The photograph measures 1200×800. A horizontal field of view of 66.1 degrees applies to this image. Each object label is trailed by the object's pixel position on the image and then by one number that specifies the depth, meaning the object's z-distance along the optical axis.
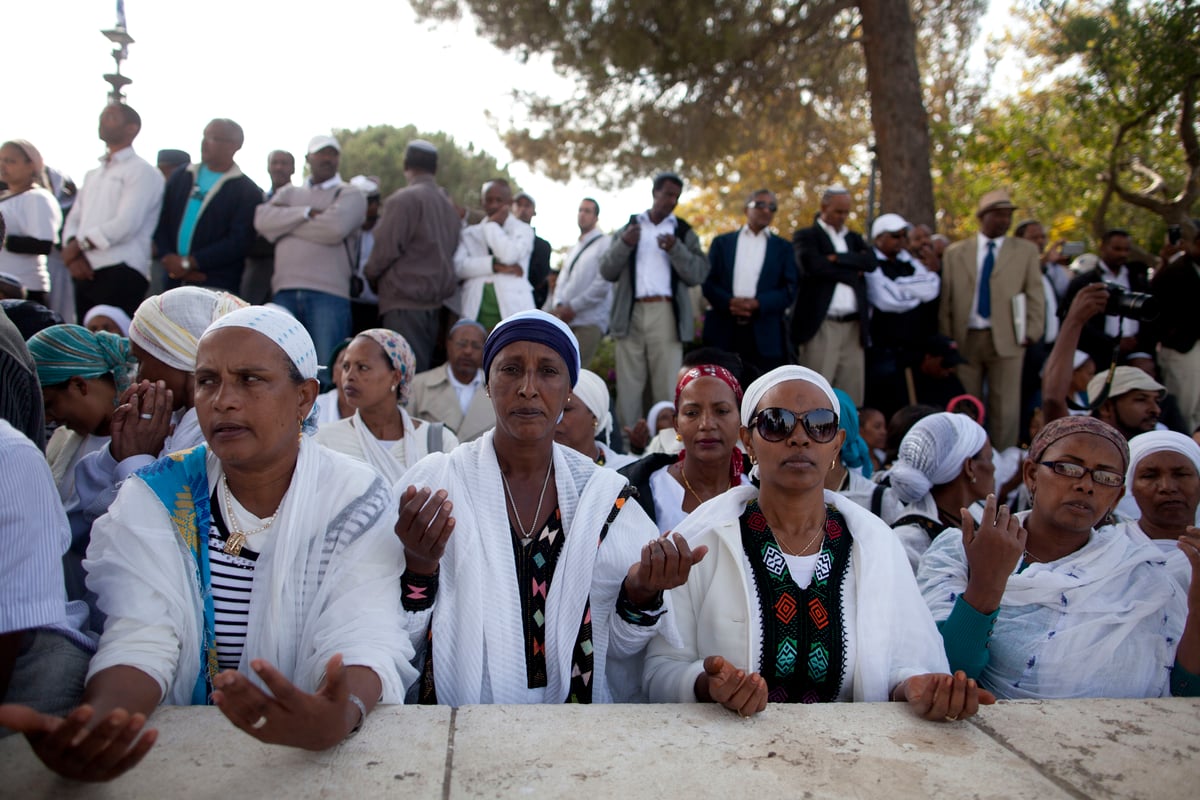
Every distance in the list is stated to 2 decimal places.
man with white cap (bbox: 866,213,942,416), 8.34
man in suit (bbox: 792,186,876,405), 8.07
